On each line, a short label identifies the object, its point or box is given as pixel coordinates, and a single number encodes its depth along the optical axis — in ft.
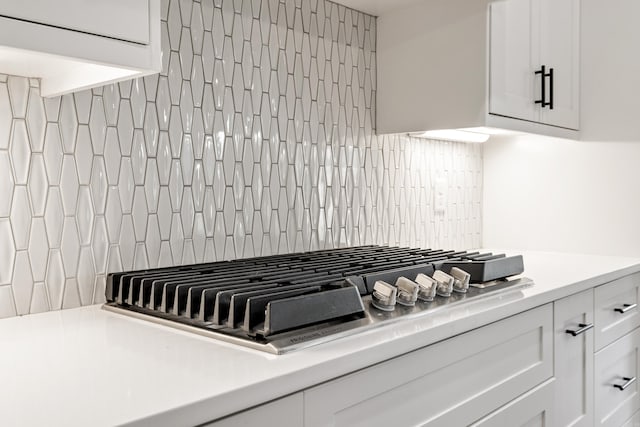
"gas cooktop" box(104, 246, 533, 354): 3.30
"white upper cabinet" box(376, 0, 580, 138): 6.28
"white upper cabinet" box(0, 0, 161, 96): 3.01
